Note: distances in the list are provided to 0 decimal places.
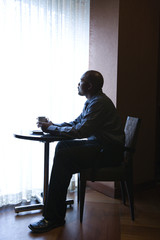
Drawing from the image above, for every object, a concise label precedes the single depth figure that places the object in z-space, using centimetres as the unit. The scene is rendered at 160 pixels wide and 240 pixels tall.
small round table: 203
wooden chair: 223
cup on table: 226
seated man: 211
